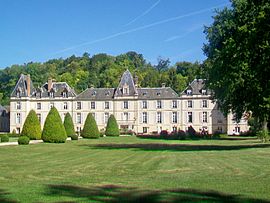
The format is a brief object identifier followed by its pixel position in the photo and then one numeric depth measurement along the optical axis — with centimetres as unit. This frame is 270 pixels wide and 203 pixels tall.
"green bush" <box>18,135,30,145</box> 3316
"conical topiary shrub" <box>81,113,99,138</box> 4594
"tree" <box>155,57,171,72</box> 11210
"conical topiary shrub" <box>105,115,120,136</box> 5250
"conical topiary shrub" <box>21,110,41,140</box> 3769
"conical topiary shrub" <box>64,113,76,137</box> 4556
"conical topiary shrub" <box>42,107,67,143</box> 3569
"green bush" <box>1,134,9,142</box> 3836
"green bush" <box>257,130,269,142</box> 3162
